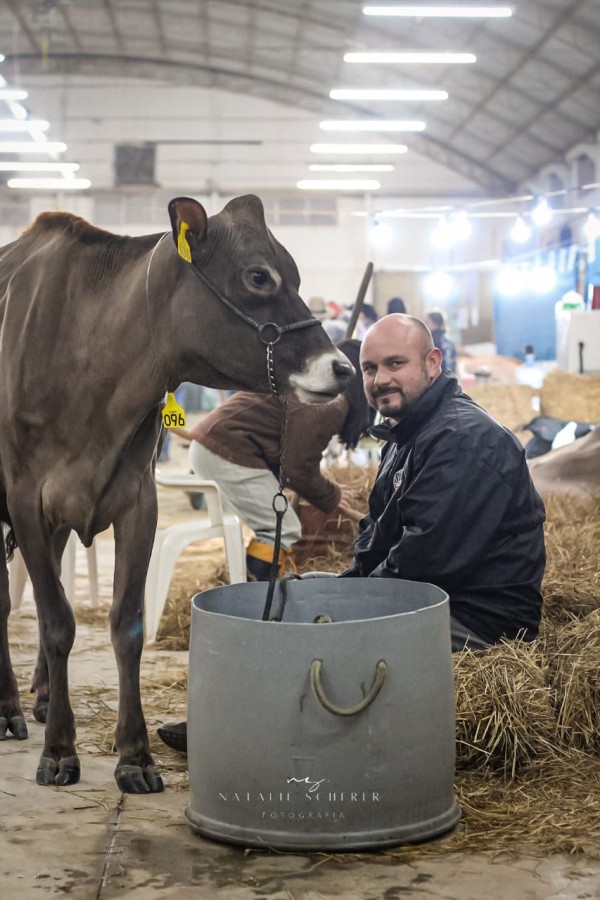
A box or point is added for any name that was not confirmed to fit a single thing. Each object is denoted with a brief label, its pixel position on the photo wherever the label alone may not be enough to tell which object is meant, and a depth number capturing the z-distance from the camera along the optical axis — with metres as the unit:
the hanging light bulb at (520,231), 16.34
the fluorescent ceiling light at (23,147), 18.53
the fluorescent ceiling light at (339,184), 24.41
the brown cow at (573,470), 5.62
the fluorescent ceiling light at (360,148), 22.38
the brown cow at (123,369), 2.90
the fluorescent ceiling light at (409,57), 14.06
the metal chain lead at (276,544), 2.66
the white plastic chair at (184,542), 4.84
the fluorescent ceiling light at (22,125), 18.09
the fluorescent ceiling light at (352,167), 24.45
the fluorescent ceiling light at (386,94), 15.73
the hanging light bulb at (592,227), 13.51
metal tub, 2.27
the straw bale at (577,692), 2.94
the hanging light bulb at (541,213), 14.73
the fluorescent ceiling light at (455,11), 13.16
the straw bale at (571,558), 3.60
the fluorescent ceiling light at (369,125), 19.14
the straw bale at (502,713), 2.83
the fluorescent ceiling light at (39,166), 21.12
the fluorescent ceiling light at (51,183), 22.97
